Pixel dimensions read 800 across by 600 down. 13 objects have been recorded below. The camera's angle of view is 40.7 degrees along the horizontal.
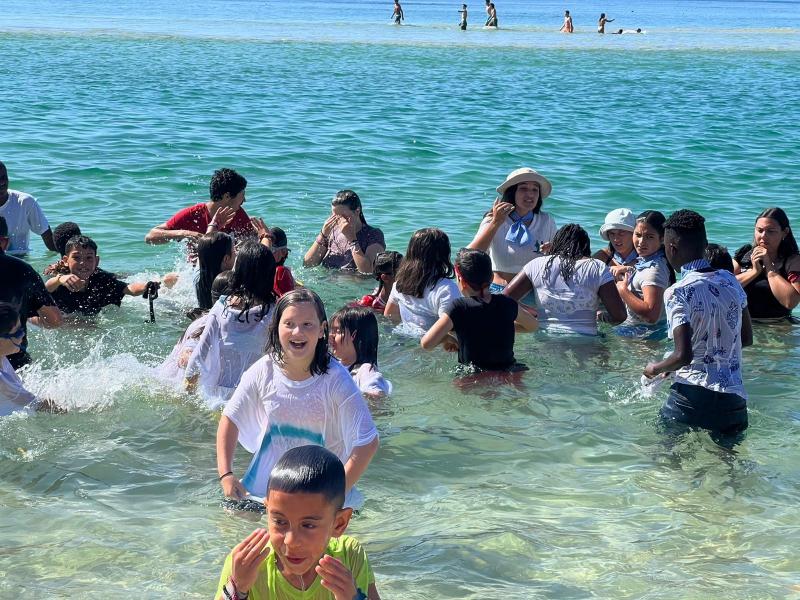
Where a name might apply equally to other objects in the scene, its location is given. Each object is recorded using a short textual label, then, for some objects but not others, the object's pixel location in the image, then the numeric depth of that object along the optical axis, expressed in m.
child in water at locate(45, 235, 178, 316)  8.48
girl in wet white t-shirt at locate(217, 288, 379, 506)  4.56
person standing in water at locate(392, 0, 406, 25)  61.74
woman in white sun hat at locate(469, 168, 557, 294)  9.09
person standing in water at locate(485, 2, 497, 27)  58.11
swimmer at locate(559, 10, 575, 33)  56.71
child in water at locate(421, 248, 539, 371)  7.23
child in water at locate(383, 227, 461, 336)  7.75
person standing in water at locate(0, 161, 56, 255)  9.95
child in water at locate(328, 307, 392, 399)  6.32
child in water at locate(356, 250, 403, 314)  8.62
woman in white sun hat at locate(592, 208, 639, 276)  8.72
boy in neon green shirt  3.22
